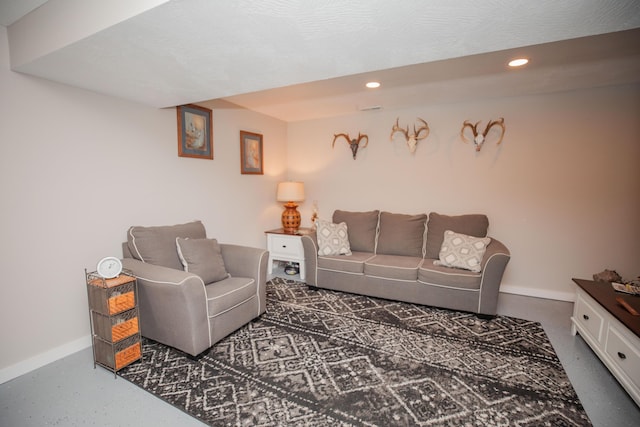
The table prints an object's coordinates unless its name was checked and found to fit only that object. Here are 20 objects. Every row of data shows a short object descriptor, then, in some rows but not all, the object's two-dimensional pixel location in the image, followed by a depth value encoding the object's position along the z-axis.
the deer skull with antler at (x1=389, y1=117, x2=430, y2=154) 3.82
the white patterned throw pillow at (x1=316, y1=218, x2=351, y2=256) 3.59
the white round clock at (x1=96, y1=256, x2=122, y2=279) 2.05
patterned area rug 1.68
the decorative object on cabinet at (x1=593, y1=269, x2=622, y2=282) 2.87
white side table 3.98
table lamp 4.17
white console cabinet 1.74
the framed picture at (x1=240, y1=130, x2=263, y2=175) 3.85
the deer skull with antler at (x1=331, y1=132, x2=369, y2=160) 4.20
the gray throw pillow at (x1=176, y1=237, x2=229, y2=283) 2.57
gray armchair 2.12
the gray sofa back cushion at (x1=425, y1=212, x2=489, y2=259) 3.38
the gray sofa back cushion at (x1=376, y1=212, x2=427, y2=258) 3.63
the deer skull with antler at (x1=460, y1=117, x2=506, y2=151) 3.46
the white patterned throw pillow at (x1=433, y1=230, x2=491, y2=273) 2.96
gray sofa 2.85
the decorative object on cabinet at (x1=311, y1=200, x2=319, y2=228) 4.46
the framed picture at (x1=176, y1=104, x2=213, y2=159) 3.04
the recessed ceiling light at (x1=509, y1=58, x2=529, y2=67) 2.34
